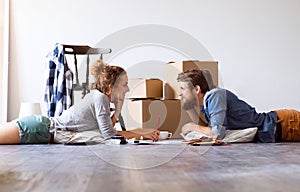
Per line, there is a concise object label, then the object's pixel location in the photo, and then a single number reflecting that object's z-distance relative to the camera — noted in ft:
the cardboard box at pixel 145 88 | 11.16
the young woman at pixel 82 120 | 8.13
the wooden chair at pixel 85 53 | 10.86
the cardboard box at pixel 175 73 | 10.87
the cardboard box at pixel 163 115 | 10.73
